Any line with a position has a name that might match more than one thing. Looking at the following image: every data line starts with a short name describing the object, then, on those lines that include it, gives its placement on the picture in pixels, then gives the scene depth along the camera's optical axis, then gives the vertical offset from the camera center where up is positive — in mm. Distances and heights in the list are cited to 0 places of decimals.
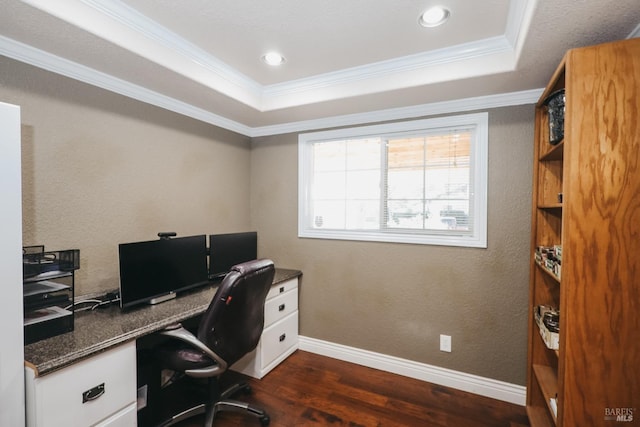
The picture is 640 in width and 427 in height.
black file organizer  1335 -420
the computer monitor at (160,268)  1802 -404
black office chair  1608 -729
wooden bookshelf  1204 -124
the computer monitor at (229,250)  2512 -380
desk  1175 -627
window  2377 +244
